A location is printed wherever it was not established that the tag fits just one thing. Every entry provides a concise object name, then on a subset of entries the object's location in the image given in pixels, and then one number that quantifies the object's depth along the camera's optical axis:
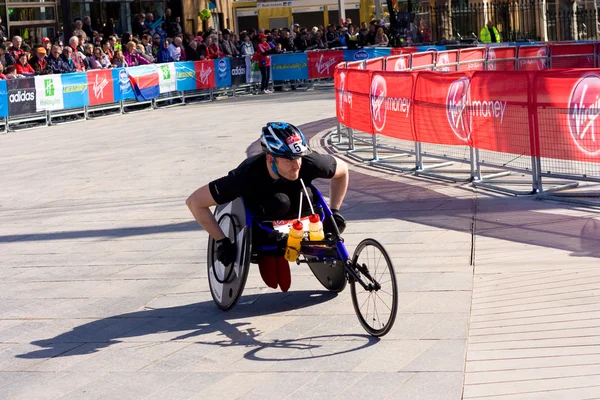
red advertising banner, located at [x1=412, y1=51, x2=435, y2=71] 21.02
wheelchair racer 7.01
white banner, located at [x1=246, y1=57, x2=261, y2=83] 34.33
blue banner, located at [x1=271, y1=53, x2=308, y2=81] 34.75
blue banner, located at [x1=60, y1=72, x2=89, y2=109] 25.48
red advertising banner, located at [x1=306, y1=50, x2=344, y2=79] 35.03
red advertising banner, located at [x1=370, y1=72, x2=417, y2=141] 13.93
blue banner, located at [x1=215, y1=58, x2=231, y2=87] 32.56
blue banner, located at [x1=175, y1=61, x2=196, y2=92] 30.59
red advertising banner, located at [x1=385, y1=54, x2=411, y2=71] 20.12
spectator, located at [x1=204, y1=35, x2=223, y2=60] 32.72
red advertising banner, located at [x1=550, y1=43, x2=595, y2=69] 24.92
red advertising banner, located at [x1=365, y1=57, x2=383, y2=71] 18.99
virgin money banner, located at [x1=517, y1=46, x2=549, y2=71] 23.86
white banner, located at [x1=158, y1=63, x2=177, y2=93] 29.56
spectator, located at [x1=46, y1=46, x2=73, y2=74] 25.48
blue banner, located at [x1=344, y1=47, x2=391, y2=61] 34.09
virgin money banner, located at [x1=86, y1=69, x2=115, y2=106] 26.36
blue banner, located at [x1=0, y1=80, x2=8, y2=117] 23.41
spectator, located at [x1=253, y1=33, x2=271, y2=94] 33.75
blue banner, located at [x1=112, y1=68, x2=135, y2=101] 27.45
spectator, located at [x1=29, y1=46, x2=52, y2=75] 25.39
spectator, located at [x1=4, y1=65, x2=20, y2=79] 24.12
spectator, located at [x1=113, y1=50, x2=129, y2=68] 28.06
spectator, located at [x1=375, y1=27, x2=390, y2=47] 36.16
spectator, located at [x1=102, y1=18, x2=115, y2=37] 33.25
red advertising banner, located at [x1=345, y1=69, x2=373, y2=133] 15.42
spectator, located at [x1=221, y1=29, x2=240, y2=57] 33.72
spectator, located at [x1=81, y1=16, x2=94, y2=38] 31.03
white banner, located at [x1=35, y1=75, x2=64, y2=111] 24.58
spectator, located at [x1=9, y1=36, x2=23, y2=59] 25.47
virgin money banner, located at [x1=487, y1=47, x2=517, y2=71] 23.16
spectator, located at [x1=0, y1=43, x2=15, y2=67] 24.59
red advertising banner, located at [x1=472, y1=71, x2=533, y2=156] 11.42
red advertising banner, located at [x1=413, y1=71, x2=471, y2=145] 12.50
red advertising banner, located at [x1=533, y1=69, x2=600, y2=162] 10.34
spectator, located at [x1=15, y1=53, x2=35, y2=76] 24.82
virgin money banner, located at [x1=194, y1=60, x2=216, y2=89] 31.48
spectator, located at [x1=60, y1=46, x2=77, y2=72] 25.69
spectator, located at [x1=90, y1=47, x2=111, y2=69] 27.08
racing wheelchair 6.63
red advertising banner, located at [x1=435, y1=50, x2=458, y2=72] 21.86
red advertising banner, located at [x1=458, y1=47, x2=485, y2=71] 22.42
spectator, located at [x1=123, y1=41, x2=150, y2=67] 28.72
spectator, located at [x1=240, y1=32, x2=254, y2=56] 34.53
